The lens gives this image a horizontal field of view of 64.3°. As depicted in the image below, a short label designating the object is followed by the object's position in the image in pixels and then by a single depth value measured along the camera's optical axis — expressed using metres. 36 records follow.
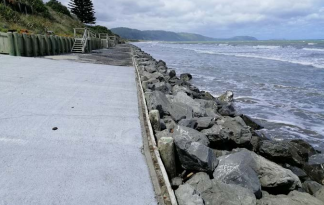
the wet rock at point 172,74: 12.17
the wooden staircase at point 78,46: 19.23
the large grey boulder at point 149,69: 11.04
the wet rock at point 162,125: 4.26
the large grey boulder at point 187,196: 2.36
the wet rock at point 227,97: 9.13
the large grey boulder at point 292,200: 2.85
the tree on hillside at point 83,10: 61.74
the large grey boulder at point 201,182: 2.76
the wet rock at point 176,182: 2.98
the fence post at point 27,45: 12.27
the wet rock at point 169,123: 4.54
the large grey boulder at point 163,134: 3.85
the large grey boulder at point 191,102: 5.86
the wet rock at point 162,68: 13.21
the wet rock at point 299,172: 4.08
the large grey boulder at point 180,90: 8.03
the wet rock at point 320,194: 3.25
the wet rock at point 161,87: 7.09
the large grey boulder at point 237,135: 4.42
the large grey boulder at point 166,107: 5.02
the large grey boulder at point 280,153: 4.35
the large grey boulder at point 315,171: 4.10
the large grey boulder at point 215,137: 4.38
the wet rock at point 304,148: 4.75
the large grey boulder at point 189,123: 4.55
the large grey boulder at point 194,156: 3.16
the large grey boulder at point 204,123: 4.78
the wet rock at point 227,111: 6.92
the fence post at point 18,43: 11.73
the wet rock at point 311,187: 3.48
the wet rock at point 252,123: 6.33
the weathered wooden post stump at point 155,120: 4.09
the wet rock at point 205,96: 8.57
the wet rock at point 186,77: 13.30
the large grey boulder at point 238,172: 3.02
